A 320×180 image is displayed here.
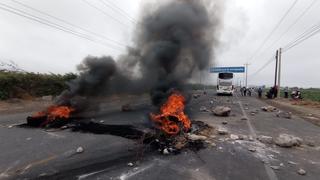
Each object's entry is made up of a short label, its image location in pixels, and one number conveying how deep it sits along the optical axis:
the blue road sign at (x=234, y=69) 55.06
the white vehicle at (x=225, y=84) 42.22
